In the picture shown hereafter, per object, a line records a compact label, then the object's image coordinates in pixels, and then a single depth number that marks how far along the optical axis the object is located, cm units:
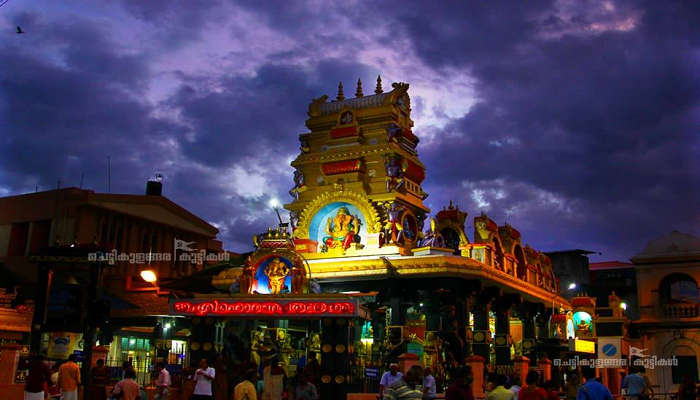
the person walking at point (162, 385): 2081
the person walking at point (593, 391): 1177
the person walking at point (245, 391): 1575
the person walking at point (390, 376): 1839
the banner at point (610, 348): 2596
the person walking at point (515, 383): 1507
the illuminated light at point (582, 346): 3065
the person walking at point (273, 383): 2114
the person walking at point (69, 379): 1803
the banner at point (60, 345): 3419
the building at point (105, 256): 3216
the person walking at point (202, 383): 1938
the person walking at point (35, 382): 1767
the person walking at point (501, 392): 1298
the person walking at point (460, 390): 1346
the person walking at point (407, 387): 1128
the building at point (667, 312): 3756
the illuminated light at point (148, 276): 4175
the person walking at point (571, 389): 1714
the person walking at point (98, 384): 2016
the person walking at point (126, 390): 1780
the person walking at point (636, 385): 1852
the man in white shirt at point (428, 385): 1602
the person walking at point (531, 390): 1270
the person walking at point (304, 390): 1767
